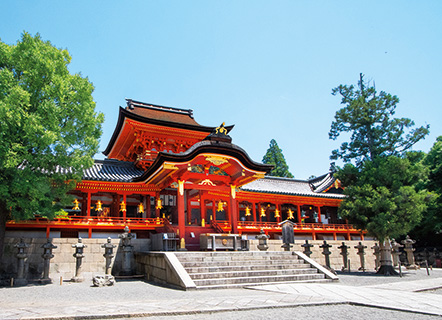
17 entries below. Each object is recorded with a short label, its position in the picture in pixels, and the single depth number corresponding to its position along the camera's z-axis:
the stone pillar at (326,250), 18.51
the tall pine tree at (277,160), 52.31
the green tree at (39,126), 12.64
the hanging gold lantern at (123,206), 19.78
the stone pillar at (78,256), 14.39
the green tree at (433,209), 28.33
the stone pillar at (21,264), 13.26
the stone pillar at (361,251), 21.48
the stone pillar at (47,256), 13.99
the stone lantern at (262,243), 16.63
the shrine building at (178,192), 17.95
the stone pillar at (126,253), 15.31
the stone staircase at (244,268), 11.52
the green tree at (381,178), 18.23
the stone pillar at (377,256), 21.23
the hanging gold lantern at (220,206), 23.22
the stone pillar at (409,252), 22.81
